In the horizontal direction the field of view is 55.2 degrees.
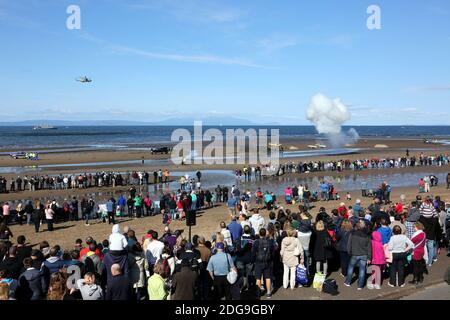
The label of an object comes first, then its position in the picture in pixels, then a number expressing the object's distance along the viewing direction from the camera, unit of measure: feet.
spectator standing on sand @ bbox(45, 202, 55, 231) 61.21
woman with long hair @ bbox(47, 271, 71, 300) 22.44
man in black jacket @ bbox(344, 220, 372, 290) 30.83
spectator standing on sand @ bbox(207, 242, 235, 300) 27.89
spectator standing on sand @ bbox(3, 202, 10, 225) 64.23
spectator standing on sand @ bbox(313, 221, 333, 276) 32.76
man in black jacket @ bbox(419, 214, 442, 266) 36.19
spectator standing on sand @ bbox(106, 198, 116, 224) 64.64
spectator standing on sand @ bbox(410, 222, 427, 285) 31.89
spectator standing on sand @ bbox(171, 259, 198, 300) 24.70
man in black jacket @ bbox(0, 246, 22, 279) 26.35
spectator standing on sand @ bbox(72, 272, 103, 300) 23.11
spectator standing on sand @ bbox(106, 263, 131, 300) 23.49
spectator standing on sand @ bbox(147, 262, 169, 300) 25.26
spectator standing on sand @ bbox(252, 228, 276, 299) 30.12
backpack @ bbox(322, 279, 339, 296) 30.73
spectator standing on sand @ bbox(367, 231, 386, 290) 31.22
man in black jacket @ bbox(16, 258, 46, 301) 24.38
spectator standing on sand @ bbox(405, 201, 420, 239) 36.35
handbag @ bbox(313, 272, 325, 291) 31.35
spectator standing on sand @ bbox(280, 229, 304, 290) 30.76
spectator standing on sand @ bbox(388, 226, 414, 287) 31.09
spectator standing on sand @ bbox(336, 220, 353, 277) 33.01
